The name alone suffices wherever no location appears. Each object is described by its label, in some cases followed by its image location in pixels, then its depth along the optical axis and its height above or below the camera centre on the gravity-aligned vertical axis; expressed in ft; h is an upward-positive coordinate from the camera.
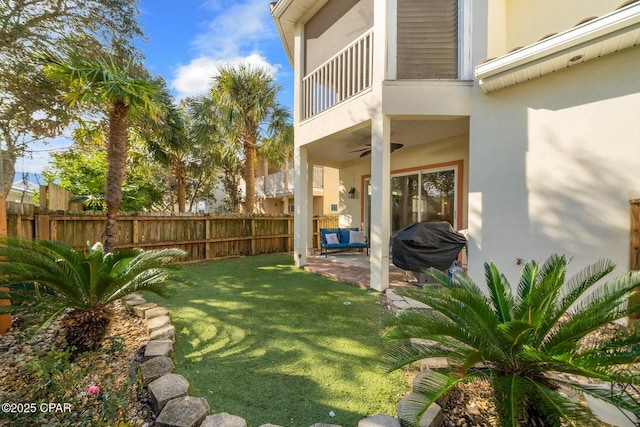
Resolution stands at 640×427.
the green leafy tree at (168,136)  30.45 +9.04
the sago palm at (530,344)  5.05 -2.85
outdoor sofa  28.85 -3.08
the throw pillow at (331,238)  29.89 -2.91
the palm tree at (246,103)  33.30 +13.74
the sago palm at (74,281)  9.18 -2.55
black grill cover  16.92 -2.16
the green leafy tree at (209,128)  33.99 +10.76
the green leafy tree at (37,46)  19.30 +12.26
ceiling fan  24.11 +6.09
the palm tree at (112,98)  15.17 +6.81
